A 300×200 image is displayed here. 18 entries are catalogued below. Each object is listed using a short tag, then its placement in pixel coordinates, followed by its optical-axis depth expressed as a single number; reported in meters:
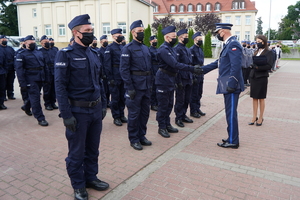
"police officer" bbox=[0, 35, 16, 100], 9.25
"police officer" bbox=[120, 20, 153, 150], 4.79
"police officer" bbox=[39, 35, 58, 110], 8.17
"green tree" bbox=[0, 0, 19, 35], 47.77
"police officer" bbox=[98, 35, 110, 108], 8.21
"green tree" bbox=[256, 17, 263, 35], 95.69
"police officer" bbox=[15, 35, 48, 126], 6.45
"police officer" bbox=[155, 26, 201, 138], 5.21
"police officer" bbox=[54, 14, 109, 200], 3.07
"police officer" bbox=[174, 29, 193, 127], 6.21
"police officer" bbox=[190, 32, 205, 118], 7.10
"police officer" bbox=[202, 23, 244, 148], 4.78
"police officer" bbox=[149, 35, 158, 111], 8.23
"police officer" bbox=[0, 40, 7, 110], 8.64
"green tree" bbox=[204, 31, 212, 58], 35.48
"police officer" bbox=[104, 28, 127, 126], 6.63
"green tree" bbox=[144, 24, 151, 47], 32.98
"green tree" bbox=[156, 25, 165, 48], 33.77
